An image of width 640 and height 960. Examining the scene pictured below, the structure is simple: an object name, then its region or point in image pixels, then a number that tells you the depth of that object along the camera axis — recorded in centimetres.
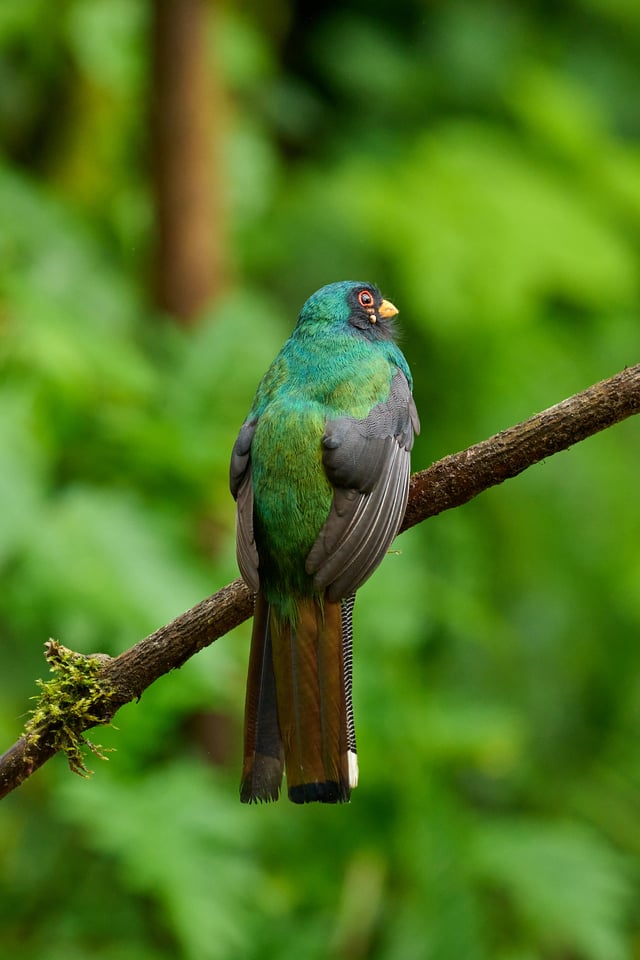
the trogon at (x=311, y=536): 482
